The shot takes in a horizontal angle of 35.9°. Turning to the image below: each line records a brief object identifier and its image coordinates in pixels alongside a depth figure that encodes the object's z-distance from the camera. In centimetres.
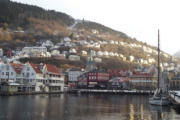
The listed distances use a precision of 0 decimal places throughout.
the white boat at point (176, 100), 4767
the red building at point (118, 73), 13925
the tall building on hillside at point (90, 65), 16660
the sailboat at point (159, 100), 5341
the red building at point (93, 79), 12988
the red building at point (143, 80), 11956
